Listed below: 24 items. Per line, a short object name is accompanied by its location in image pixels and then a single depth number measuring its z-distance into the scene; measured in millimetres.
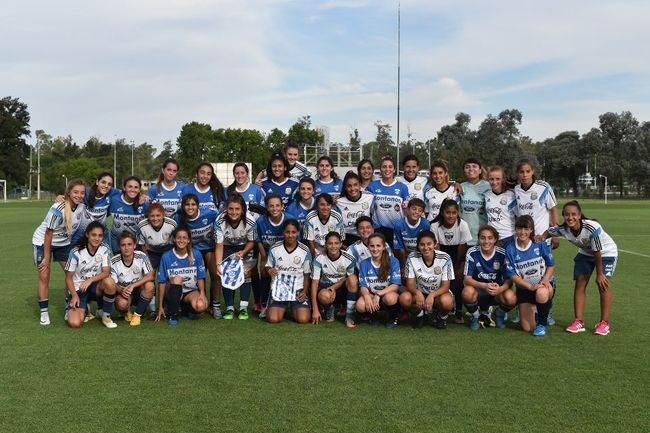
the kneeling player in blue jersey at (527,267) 5371
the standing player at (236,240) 5934
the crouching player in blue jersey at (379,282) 5488
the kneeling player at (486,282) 5449
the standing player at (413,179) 6246
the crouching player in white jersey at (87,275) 5480
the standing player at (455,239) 5746
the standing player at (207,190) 6277
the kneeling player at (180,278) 5625
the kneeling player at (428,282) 5430
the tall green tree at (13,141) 63844
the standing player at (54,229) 5633
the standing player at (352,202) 6090
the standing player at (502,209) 5836
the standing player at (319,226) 5938
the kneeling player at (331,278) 5617
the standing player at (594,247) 5230
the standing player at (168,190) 6258
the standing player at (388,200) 6215
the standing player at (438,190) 6059
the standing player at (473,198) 6004
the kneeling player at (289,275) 5684
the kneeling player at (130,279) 5617
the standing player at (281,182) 6531
